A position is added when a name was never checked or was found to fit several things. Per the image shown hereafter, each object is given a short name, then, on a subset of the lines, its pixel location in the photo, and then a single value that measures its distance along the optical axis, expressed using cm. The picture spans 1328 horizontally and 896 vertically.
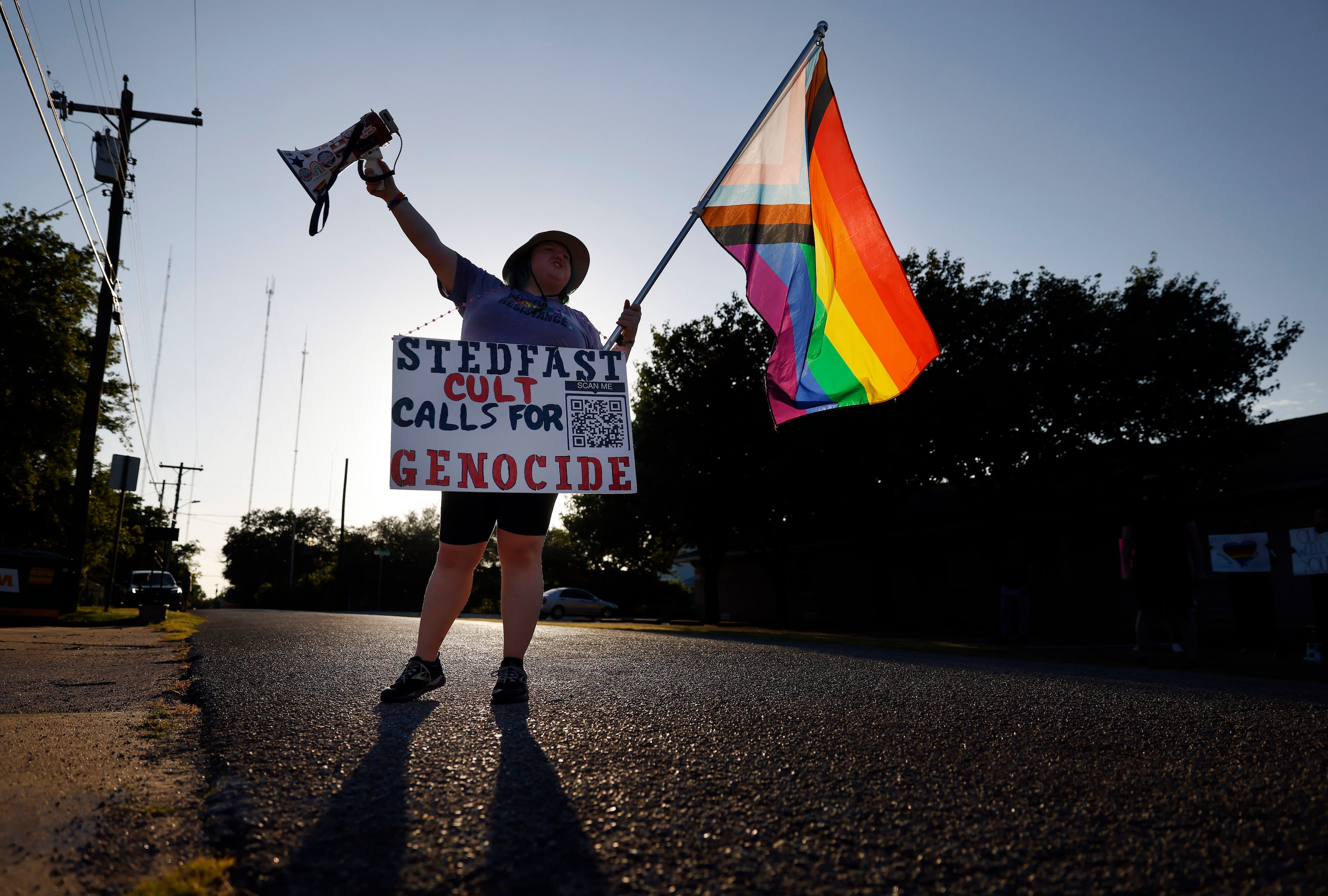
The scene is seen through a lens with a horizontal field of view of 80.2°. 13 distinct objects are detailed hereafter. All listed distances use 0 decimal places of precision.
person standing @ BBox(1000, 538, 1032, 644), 1353
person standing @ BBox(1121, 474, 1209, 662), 656
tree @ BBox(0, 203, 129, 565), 1897
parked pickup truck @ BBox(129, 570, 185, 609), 2739
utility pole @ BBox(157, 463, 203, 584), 6431
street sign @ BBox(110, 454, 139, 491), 1429
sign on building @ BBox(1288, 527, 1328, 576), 761
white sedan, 3566
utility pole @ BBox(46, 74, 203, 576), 1645
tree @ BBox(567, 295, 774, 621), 2502
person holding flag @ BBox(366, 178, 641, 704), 329
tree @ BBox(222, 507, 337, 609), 9019
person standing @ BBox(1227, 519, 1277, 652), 1091
